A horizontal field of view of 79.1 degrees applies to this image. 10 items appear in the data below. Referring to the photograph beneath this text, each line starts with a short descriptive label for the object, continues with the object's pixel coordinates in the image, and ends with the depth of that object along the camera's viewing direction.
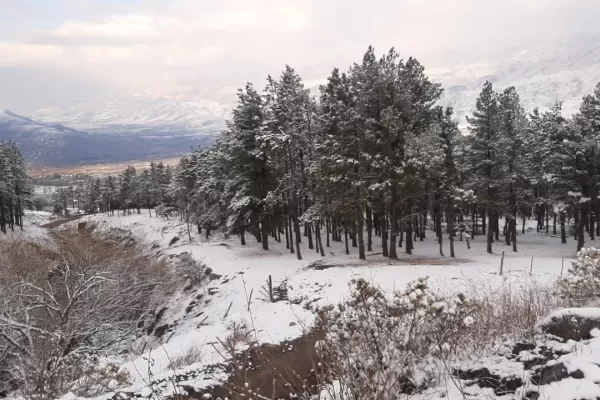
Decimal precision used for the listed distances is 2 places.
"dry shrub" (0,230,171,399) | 9.13
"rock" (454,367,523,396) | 4.40
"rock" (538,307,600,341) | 4.88
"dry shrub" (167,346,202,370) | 10.01
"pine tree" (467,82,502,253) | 27.53
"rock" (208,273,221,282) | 25.98
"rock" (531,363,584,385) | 3.83
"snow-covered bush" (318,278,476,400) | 4.43
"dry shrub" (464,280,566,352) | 5.56
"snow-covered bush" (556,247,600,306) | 8.00
